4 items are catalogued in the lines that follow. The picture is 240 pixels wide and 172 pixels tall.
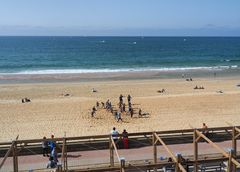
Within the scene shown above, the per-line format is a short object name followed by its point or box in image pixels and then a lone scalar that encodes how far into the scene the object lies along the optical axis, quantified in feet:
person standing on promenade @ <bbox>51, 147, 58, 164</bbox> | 44.83
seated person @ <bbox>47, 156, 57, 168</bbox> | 43.47
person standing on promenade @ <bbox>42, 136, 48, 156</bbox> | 49.21
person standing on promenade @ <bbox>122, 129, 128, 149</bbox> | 51.86
